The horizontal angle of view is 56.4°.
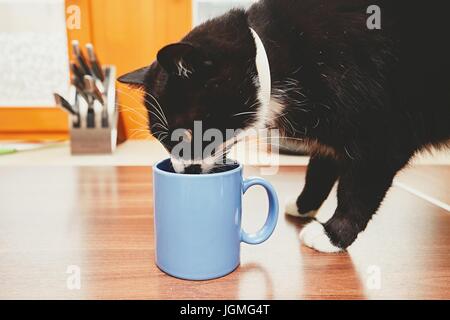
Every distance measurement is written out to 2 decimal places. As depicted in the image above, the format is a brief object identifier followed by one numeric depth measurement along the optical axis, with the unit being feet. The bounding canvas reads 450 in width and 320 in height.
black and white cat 1.82
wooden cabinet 4.99
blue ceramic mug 1.47
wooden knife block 4.04
